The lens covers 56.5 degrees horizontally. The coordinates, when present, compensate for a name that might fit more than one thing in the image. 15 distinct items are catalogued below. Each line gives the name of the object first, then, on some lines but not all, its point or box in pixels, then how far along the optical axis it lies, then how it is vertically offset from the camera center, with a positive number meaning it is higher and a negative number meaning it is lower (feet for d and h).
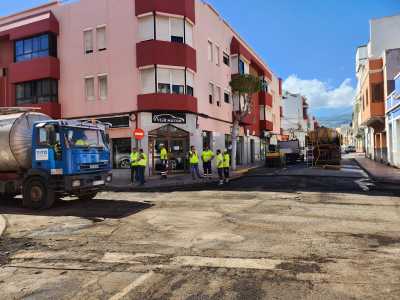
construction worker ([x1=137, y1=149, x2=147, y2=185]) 61.41 -1.71
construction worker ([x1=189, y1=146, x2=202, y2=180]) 66.64 -0.84
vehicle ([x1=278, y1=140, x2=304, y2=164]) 124.47 +0.74
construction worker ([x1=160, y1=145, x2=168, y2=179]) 70.89 -0.93
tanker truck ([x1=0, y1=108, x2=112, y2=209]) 38.37 +0.00
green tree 91.33 +16.48
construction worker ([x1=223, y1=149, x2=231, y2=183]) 62.23 -2.08
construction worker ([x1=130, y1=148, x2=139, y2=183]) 62.80 -1.22
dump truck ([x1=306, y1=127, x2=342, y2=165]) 98.32 +1.28
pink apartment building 74.23 +19.07
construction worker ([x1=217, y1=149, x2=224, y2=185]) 61.57 -2.21
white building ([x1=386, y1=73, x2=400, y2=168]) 76.46 +5.56
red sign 66.64 +3.90
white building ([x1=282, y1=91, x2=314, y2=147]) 257.55 +30.02
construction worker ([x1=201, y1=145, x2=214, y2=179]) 68.19 -1.67
